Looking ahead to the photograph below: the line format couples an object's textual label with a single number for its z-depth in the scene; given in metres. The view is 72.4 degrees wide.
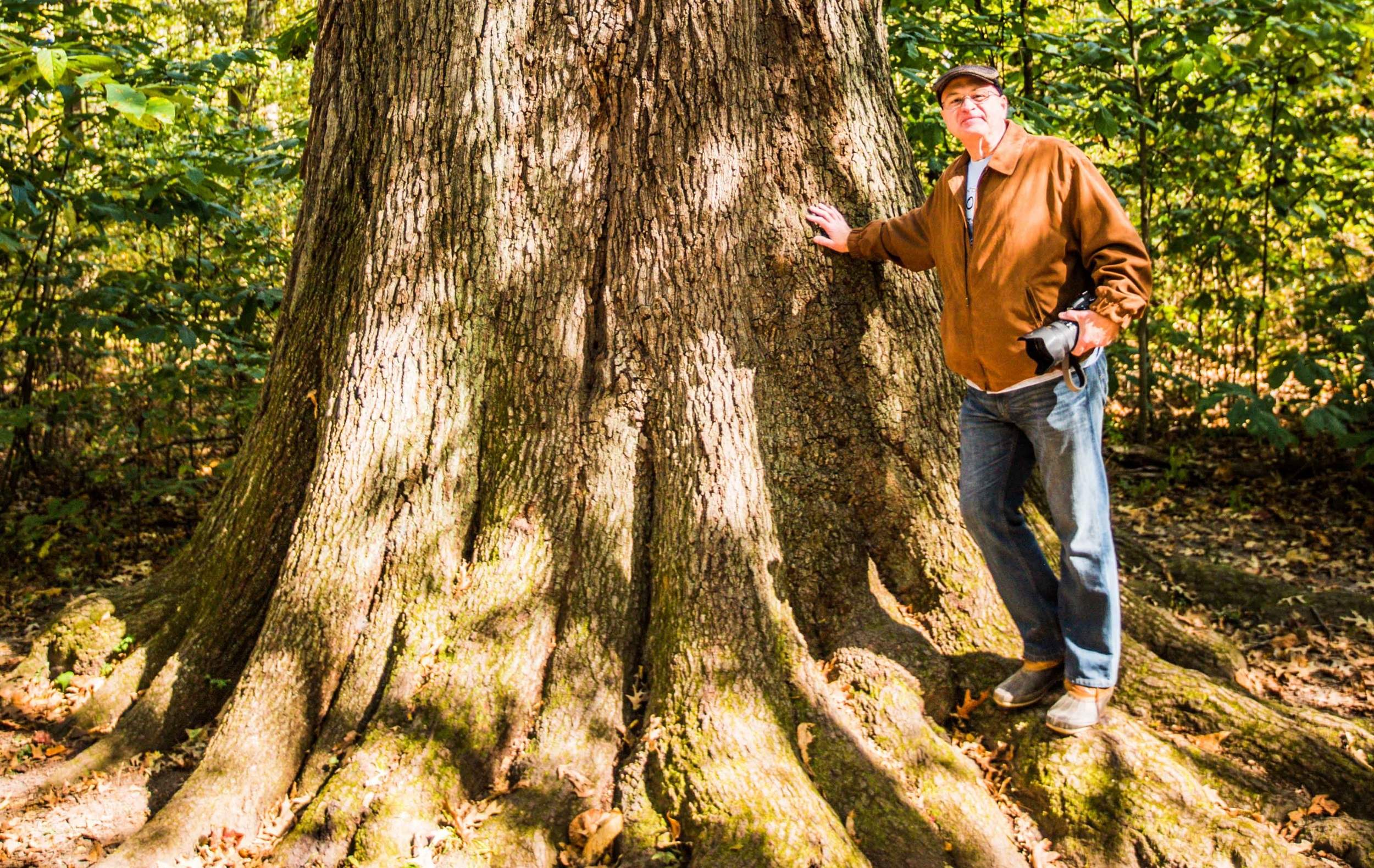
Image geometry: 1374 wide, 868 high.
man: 2.79
